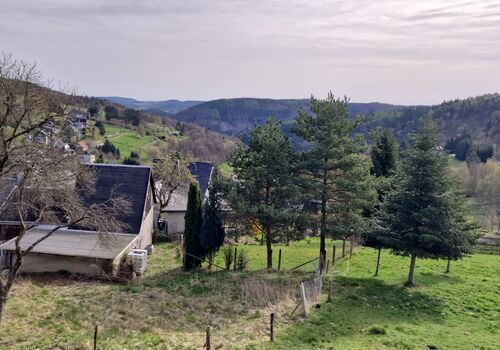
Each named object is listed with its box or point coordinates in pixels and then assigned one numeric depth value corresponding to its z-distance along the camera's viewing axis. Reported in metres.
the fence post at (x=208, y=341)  12.22
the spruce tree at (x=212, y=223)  23.14
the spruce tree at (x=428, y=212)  19.44
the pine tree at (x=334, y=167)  21.84
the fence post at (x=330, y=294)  17.51
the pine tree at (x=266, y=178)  22.30
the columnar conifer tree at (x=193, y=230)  23.09
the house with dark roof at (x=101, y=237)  20.88
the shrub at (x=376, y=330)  14.62
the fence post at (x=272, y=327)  13.58
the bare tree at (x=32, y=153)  13.95
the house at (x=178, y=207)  33.75
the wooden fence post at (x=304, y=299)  15.40
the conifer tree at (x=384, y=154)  34.03
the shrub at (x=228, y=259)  22.80
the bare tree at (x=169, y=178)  34.47
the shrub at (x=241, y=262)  22.80
